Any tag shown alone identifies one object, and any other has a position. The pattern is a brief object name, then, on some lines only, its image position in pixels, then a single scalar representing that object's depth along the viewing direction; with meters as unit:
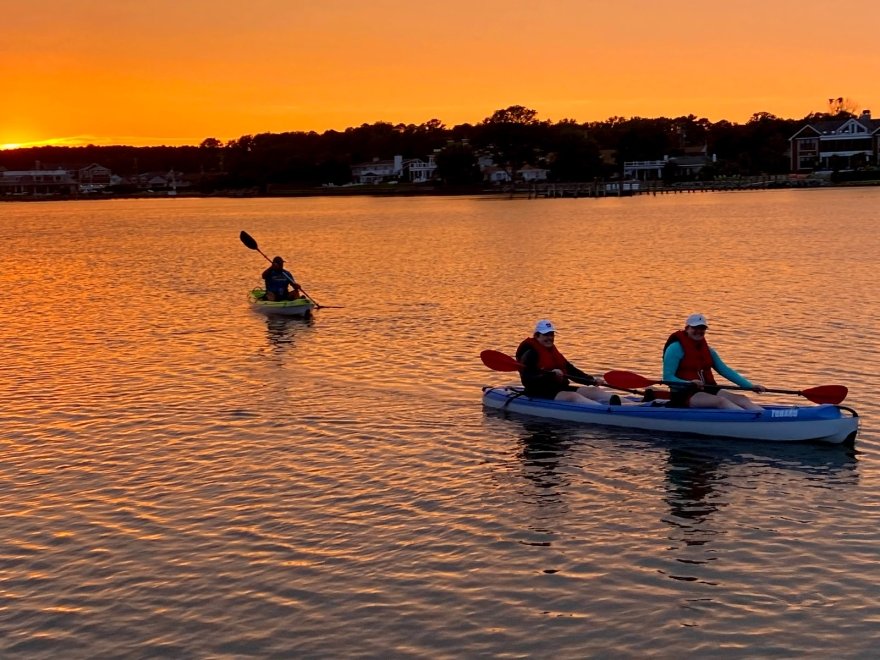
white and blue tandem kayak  16.69
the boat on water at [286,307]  34.28
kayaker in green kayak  34.19
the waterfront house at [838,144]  160.88
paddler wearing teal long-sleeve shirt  17.48
